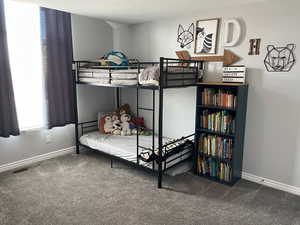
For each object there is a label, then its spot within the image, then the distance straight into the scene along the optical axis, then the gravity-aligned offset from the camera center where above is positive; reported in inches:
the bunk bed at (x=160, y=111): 105.3 -19.4
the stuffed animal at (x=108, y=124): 153.2 -36.5
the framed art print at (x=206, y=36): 120.9 +18.6
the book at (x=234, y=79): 108.3 -4.2
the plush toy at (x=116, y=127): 151.6 -38.1
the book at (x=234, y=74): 107.7 -1.7
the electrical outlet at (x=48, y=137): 140.9 -42.0
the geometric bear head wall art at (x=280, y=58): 100.7 +5.7
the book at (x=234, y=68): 107.3 +1.2
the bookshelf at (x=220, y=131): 109.0 -30.0
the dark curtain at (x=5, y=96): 113.7 -13.8
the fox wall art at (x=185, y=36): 130.3 +19.7
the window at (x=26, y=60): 120.5 +4.7
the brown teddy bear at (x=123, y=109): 159.8 -28.1
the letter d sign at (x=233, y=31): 112.7 +19.4
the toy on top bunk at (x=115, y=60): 132.7 +5.6
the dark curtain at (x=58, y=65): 131.3 +2.7
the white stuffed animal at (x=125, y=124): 151.5 -36.2
